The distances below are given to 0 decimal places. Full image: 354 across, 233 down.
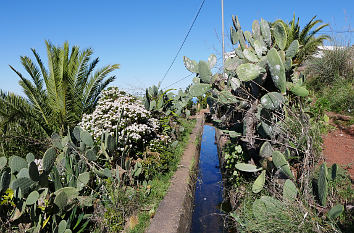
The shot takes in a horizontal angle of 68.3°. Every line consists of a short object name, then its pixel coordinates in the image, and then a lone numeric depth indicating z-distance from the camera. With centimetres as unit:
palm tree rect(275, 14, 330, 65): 1126
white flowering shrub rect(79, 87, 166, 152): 442
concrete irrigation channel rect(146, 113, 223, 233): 320
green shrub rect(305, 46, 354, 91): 734
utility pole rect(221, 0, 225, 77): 952
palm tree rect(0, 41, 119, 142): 556
